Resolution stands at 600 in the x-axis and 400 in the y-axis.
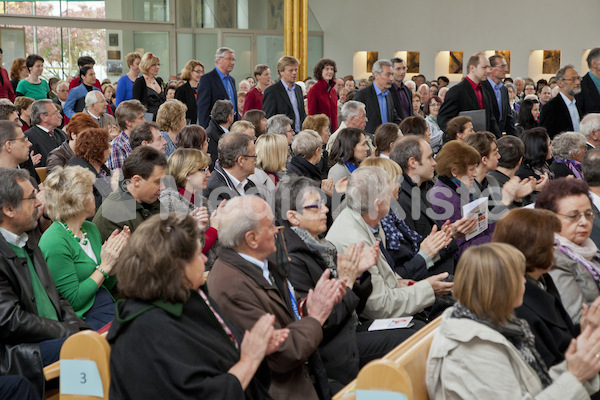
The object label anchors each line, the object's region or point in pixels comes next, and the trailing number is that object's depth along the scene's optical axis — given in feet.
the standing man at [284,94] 28.30
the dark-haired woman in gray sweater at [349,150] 18.81
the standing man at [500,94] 27.71
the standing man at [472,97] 25.85
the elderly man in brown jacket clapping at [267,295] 8.77
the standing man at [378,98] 27.45
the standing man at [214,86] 28.63
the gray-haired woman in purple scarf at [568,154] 20.07
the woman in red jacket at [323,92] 29.37
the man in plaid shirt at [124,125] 20.22
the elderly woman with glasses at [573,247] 10.14
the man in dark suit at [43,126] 22.72
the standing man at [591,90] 25.26
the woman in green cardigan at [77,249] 11.31
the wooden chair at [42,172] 19.62
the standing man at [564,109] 25.73
